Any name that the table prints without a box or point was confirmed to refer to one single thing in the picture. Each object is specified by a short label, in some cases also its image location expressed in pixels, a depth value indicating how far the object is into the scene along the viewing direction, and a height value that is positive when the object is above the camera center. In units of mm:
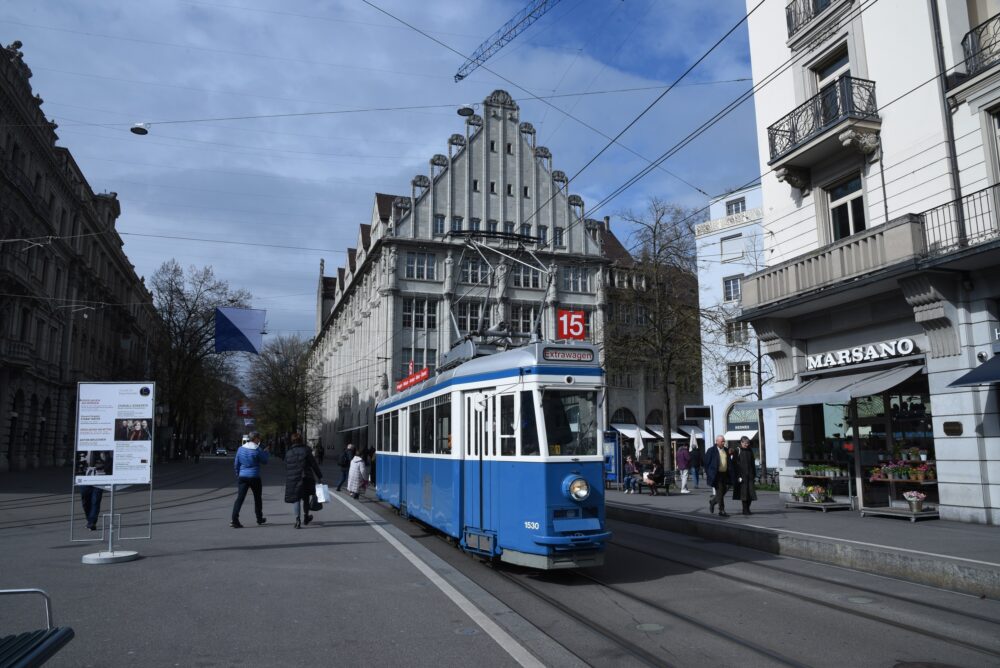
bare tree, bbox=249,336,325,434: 72562 +6448
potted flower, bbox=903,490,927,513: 14693 -1214
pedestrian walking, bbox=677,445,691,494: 25266 -699
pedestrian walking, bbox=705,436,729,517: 16078 -630
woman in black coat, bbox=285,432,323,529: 13859 -539
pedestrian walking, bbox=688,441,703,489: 25016 -518
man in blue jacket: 13594 -399
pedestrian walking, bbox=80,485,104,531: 12508 -866
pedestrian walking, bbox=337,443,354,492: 31484 -561
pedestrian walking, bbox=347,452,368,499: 21109 -831
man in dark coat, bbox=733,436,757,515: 16094 -760
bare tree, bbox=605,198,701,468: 29344 +5541
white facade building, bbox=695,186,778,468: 37156 +8141
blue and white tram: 8914 -159
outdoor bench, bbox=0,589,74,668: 3957 -1101
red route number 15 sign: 16103 +2680
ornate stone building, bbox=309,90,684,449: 53531 +14211
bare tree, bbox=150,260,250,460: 50250 +8061
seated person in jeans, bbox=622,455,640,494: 24609 -1147
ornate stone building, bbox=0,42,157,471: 36031 +9627
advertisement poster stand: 10562 +208
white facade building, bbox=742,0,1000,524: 14359 +4082
